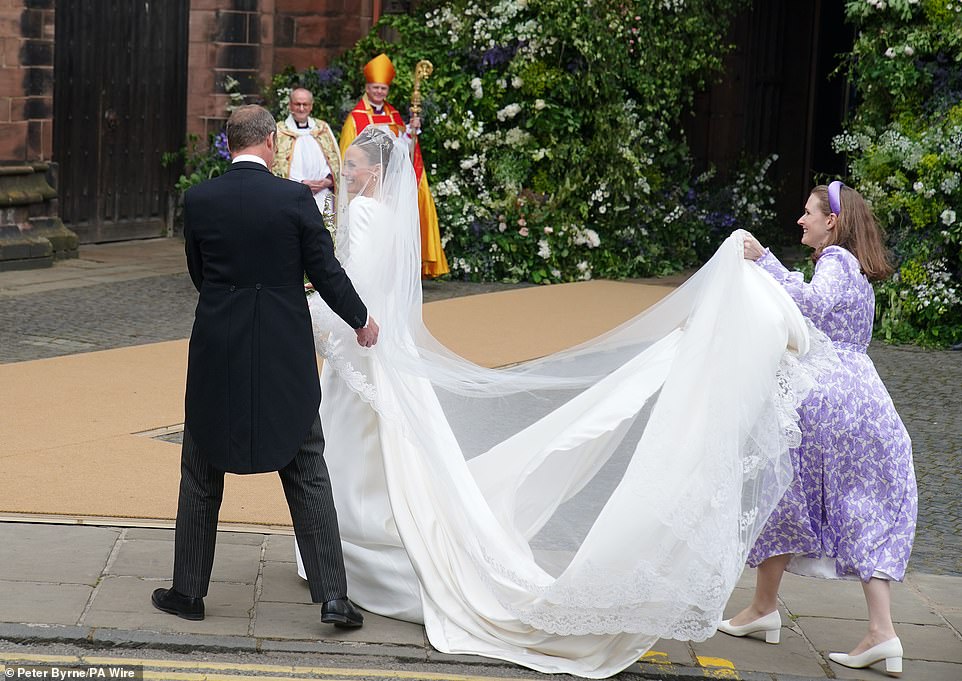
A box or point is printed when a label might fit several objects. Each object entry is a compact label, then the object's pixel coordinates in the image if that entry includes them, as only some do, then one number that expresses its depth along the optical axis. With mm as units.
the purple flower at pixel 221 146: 13898
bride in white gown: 4418
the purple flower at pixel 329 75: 14156
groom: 4613
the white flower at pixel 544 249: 13258
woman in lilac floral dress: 4727
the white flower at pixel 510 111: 13289
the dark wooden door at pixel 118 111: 14398
